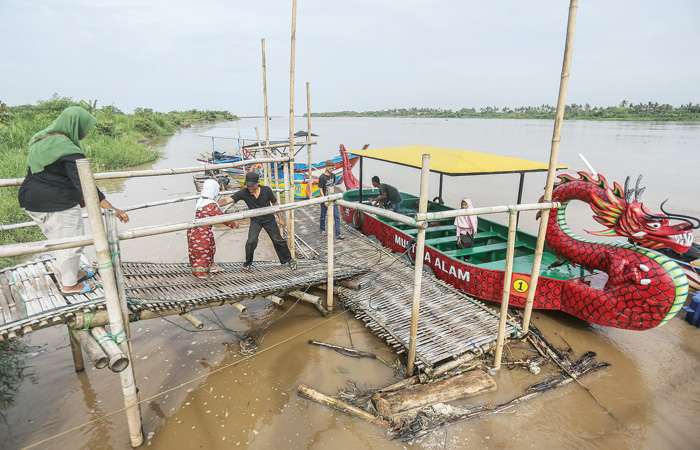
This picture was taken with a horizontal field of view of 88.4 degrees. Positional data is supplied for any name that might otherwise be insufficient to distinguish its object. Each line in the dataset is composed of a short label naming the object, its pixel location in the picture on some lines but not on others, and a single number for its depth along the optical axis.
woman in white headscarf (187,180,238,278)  4.38
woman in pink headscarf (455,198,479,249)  5.78
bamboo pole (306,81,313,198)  7.18
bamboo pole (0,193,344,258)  2.20
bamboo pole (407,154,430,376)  3.37
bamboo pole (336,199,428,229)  3.52
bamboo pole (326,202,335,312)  4.72
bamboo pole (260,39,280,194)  7.04
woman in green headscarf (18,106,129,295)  2.82
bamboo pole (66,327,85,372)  3.96
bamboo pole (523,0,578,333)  3.41
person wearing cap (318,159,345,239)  7.20
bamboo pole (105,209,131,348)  2.62
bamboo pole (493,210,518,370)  3.72
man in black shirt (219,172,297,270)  4.79
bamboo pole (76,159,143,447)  2.44
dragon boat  3.91
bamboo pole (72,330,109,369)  2.58
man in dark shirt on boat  7.35
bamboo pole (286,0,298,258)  5.29
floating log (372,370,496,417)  3.45
